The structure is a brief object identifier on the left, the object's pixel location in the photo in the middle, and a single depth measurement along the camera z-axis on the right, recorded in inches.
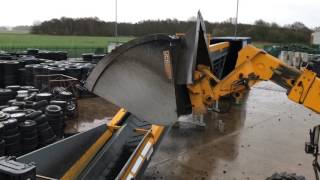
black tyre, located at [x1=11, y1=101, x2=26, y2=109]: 254.3
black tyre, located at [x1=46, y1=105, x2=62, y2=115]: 238.5
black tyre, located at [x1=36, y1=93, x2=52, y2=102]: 278.0
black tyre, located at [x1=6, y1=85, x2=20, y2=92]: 313.3
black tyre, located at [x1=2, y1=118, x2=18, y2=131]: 185.6
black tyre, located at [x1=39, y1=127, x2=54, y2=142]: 209.4
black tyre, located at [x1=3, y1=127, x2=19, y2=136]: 184.5
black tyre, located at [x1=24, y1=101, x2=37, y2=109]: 256.2
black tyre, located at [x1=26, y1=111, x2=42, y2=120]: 214.0
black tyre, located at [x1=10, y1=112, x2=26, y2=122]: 202.2
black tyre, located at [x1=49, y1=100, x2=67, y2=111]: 274.7
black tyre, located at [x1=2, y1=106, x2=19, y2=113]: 222.6
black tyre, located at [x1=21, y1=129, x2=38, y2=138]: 196.0
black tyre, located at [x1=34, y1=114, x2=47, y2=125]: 213.4
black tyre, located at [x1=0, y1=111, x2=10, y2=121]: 193.4
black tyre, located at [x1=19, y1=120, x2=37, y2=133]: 196.1
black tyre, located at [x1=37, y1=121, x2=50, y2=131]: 210.2
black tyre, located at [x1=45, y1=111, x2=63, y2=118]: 234.0
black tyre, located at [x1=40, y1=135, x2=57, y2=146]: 209.3
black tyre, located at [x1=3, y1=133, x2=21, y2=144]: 184.4
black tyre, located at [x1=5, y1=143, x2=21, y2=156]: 186.9
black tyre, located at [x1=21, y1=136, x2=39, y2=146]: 195.9
